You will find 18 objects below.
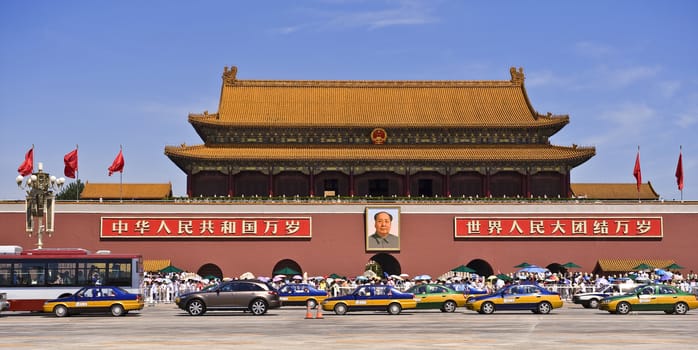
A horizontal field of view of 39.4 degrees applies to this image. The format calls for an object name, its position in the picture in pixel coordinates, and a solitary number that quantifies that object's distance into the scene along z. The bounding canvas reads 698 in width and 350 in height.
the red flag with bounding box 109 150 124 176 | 59.06
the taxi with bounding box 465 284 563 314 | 35.69
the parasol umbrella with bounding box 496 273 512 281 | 51.16
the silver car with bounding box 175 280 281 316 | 35.34
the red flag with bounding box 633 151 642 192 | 60.69
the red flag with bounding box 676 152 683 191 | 59.47
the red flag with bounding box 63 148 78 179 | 56.03
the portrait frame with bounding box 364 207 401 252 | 57.69
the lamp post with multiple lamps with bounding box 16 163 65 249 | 46.84
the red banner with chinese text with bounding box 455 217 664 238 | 58.03
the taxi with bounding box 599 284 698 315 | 35.12
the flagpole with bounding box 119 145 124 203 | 67.11
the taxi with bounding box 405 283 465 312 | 37.78
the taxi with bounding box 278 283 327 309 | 40.72
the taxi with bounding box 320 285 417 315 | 35.84
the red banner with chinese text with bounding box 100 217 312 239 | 57.28
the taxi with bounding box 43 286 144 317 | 35.47
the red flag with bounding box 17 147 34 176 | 53.88
